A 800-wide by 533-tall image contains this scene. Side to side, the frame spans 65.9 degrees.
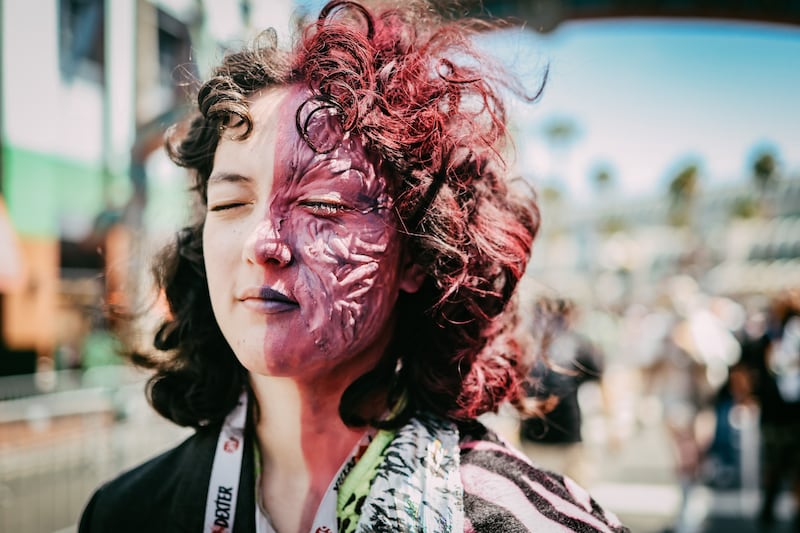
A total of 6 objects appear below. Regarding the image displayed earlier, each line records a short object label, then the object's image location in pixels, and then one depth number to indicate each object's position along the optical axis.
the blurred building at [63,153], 8.28
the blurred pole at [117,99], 4.99
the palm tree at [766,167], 52.09
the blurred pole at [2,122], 8.22
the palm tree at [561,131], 53.75
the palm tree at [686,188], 51.28
